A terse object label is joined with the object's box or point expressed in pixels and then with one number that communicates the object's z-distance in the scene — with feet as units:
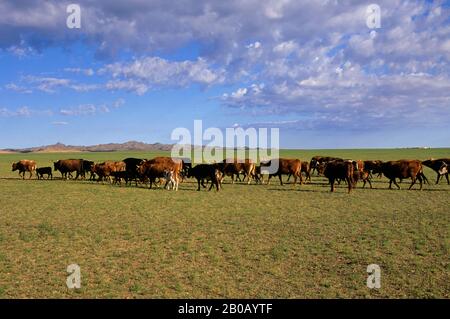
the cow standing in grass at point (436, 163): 81.00
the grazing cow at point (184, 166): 86.60
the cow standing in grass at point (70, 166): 94.58
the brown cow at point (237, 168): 83.82
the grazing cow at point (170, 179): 69.92
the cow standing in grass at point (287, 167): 77.05
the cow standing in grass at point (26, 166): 98.68
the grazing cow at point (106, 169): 84.28
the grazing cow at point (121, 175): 78.51
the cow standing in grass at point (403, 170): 69.31
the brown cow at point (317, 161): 95.41
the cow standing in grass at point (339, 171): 64.64
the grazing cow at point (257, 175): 81.99
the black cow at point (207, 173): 68.52
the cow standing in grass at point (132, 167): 78.59
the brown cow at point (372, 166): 85.52
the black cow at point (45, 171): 94.58
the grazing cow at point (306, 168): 81.46
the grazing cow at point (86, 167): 94.33
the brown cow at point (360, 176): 68.08
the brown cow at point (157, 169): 72.82
